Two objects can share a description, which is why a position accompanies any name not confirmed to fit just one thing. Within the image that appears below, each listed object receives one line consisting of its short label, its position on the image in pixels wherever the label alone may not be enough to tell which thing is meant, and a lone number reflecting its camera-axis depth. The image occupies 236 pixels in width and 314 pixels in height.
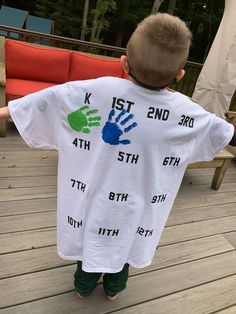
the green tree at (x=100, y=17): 6.40
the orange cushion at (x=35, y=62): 2.76
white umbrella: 2.83
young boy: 0.73
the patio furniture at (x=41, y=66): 2.74
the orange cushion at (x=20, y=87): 2.48
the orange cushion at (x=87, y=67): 3.00
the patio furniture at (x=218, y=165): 2.17
